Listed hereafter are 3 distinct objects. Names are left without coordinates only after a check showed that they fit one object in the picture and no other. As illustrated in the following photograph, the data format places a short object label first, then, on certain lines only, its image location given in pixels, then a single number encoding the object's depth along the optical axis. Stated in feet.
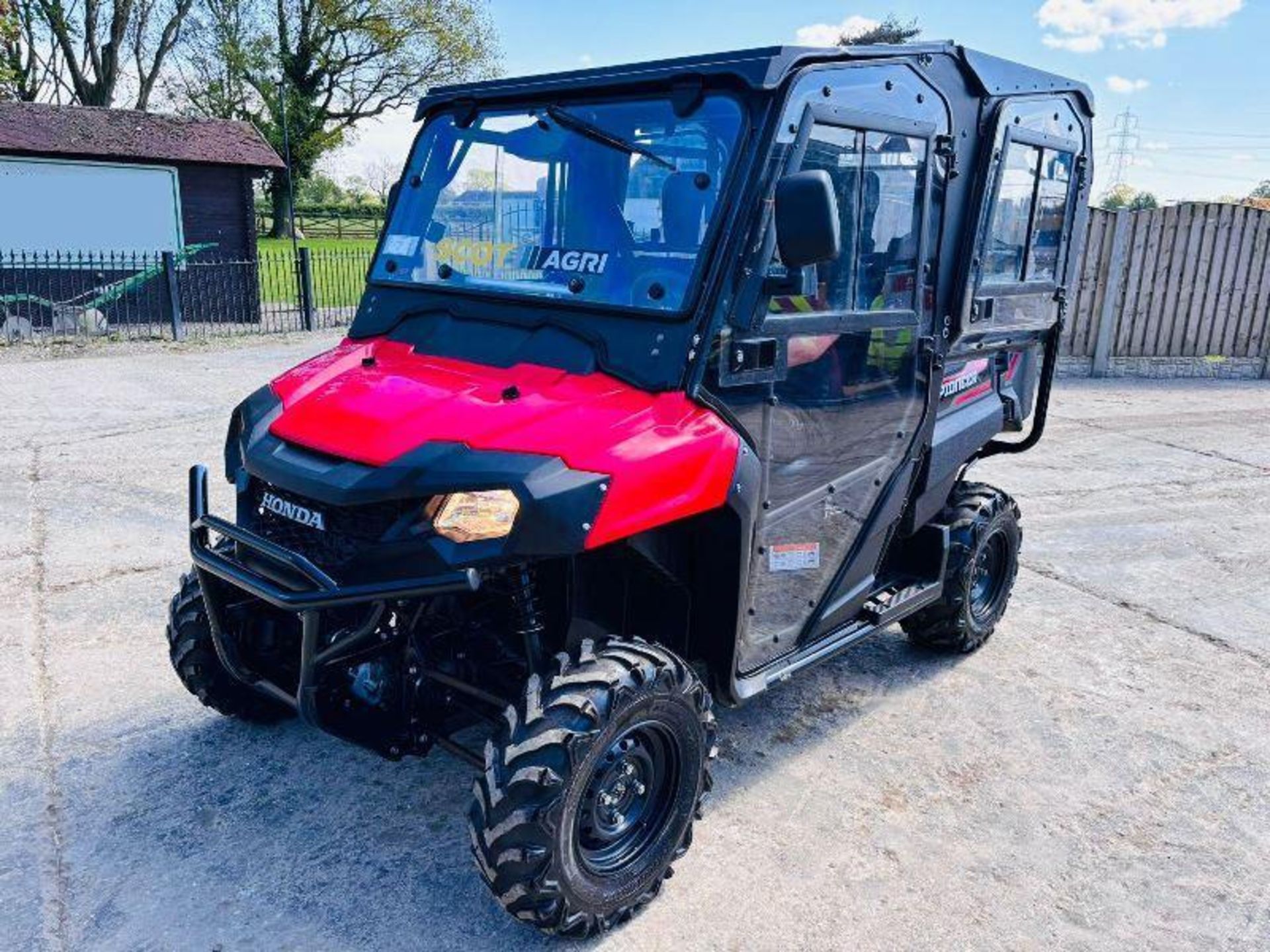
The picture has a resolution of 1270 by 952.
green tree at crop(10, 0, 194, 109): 94.73
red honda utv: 8.98
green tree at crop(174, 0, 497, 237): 109.60
